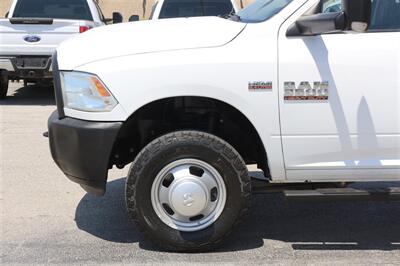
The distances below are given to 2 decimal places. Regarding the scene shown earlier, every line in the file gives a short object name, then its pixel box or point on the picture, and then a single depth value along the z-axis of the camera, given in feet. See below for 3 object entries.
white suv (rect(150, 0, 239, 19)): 35.32
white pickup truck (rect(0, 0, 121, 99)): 34.63
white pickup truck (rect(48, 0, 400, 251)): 13.29
